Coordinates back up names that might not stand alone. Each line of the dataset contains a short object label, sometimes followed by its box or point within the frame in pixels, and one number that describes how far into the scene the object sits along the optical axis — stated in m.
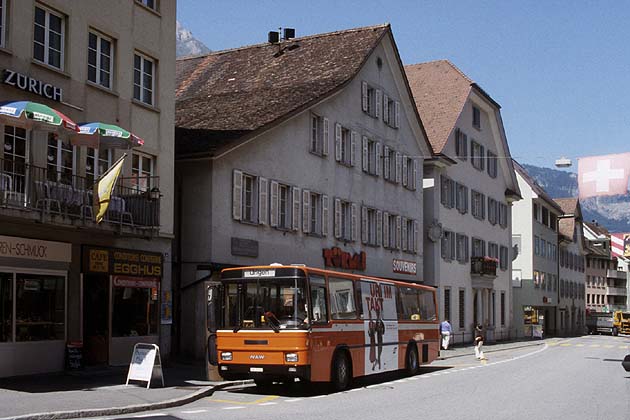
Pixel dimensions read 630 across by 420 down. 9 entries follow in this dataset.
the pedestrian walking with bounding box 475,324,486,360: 34.91
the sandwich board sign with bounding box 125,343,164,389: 19.52
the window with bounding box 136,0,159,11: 25.98
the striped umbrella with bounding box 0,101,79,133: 18.47
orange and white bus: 19.62
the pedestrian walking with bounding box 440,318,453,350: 42.56
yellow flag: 20.89
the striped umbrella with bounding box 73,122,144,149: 20.64
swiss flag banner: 26.05
